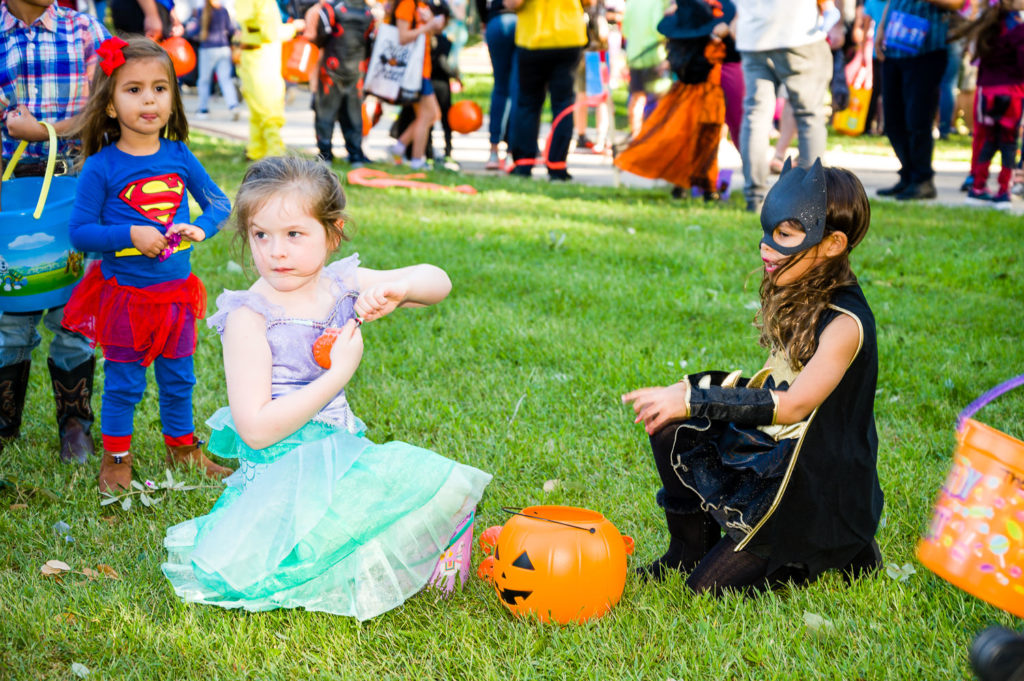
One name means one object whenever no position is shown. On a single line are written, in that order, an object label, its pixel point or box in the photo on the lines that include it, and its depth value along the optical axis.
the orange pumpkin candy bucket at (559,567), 2.72
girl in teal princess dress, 2.72
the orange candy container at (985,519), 1.87
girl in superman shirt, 3.47
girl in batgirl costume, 2.69
